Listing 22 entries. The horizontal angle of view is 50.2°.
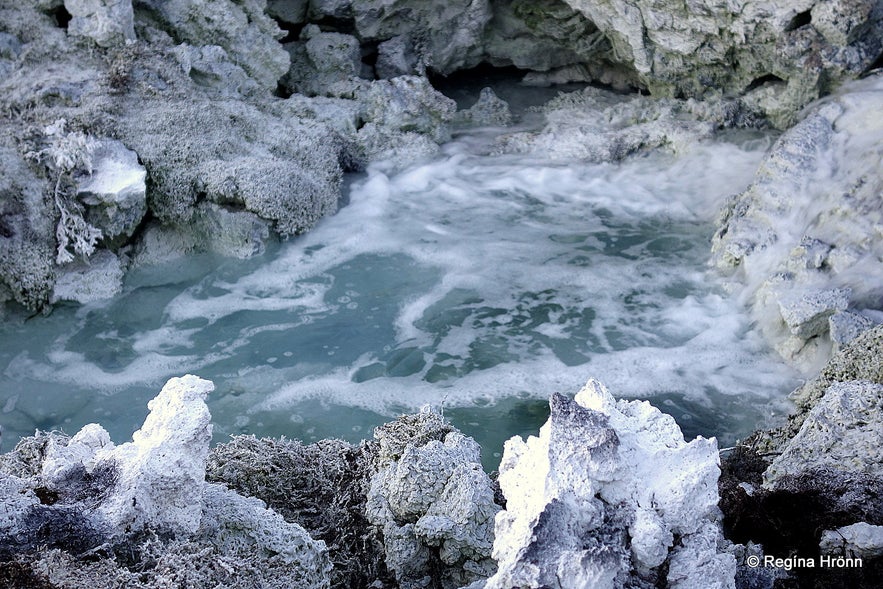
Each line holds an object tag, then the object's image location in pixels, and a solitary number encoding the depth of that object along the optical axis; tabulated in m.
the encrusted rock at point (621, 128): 6.70
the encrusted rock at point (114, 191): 5.20
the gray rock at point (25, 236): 4.98
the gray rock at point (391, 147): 6.64
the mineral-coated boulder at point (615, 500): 2.01
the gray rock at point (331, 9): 7.04
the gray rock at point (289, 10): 7.05
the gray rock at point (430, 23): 7.16
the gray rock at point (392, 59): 7.29
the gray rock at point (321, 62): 7.08
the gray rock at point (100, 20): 5.88
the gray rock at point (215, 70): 6.24
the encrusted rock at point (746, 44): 5.95
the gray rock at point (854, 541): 2.34
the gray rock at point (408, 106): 6.78
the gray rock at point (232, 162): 5.51
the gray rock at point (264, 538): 2.39
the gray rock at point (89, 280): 5.14
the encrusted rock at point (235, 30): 6.32
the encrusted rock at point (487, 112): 7.46
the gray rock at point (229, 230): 5.54
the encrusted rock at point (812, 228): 4.54
